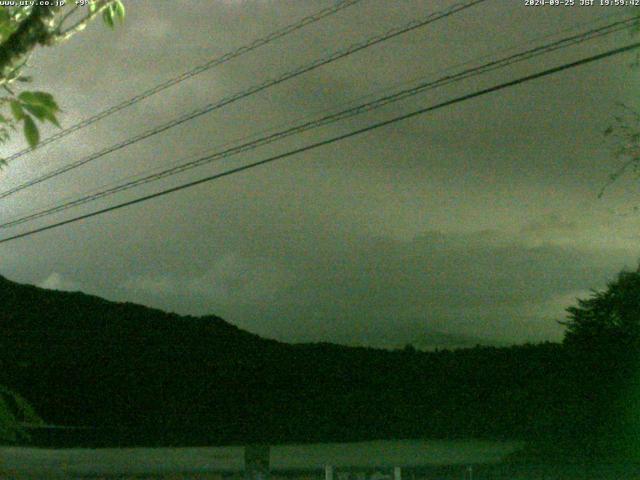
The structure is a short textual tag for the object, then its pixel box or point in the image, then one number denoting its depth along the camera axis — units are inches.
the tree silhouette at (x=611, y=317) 858.8
